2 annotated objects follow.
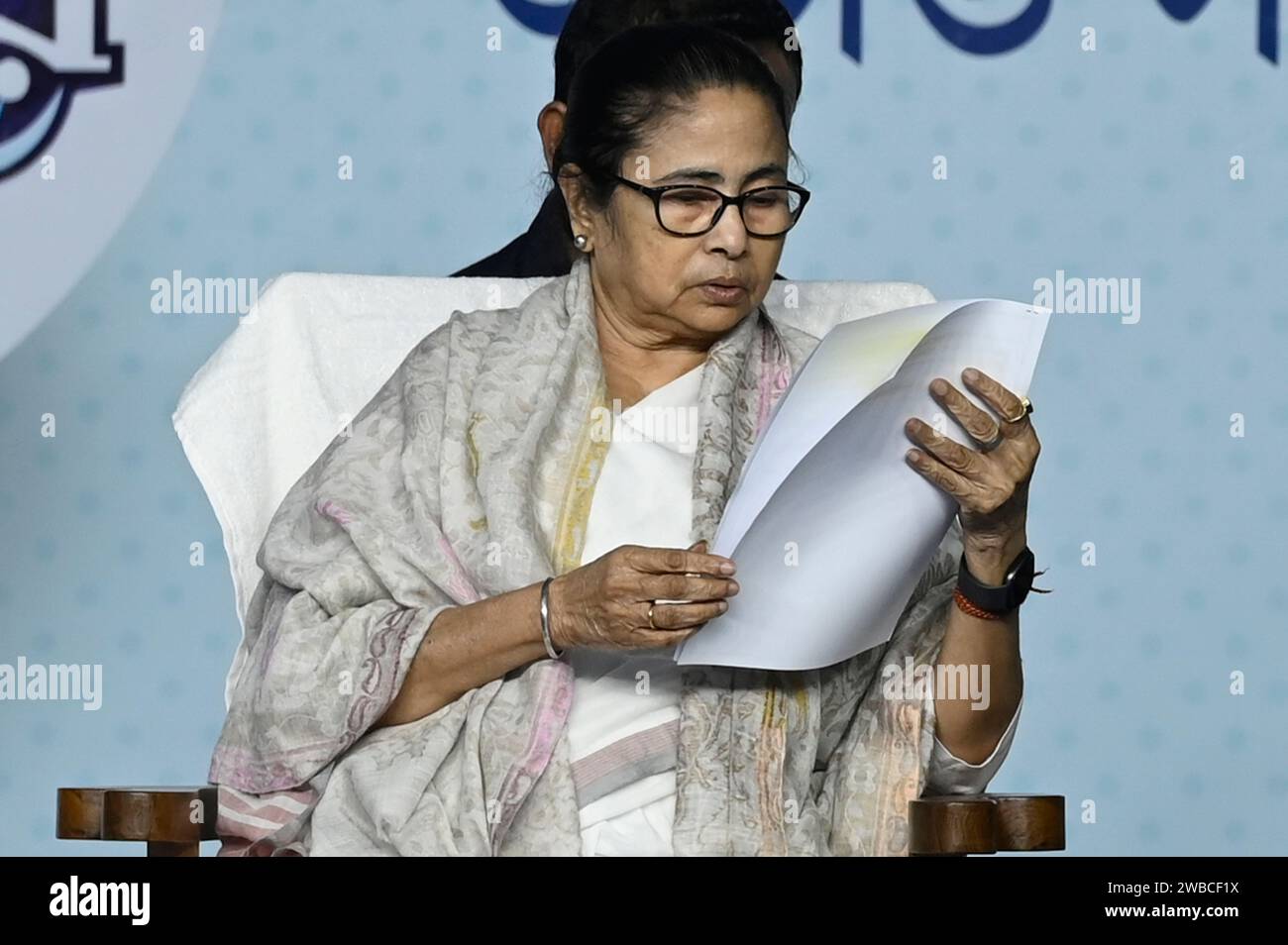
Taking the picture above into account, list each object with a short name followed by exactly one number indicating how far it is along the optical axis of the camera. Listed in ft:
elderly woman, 12.23
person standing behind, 15.75
